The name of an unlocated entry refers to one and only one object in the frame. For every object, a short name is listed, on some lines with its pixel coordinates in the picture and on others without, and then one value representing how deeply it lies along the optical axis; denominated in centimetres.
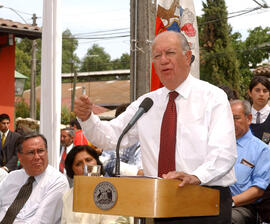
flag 559
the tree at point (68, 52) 7619
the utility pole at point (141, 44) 729
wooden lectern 232
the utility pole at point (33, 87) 3081
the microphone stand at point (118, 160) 270
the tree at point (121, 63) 7410
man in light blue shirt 432
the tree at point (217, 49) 3306
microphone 271
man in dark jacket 939
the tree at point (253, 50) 3744
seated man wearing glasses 487
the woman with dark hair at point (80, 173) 426
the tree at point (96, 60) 7594
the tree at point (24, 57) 6216
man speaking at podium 277
